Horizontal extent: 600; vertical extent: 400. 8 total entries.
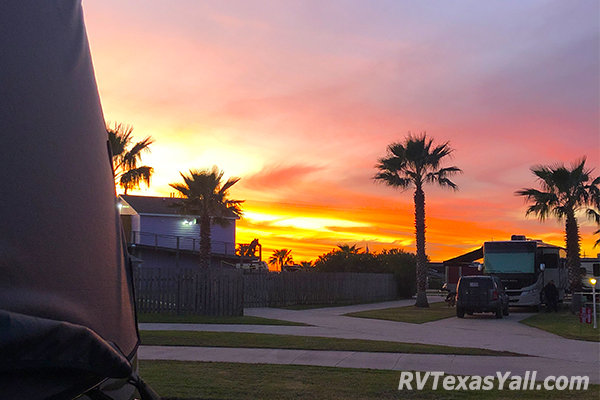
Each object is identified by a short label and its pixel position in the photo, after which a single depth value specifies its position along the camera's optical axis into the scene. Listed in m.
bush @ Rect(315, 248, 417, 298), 42.03
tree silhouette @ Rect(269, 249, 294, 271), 125.88
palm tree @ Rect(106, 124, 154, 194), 24.20
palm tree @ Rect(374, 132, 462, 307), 31.20
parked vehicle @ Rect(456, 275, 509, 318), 22.91
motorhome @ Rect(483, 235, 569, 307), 27.03
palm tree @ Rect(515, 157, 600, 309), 27.55
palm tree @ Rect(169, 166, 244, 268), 33.00
